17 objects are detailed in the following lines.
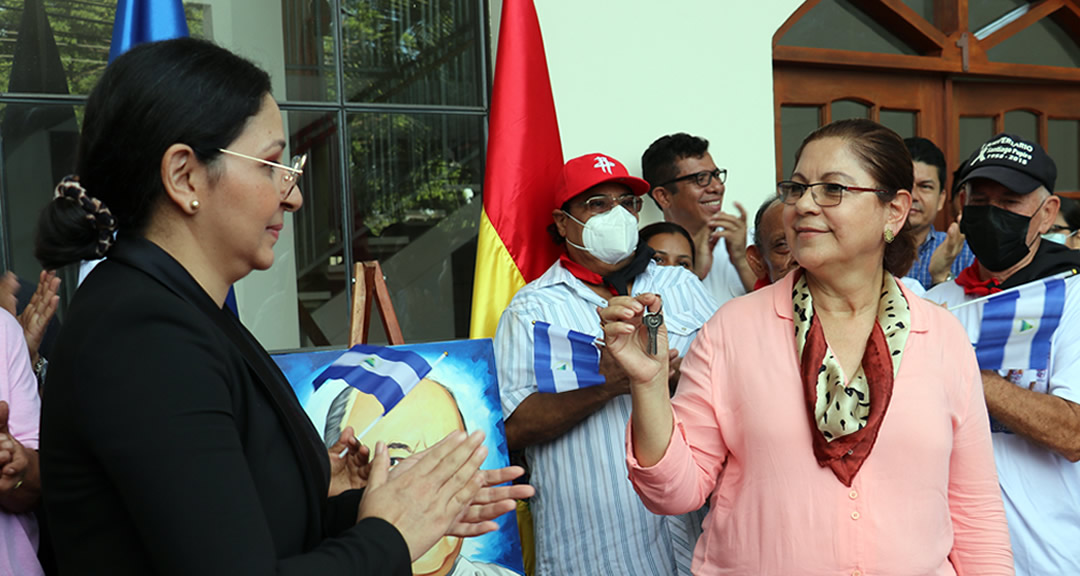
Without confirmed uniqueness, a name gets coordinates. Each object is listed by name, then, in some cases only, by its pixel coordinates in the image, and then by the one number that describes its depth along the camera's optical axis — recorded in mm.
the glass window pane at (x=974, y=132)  4691
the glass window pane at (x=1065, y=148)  5000
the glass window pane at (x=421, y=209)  3357
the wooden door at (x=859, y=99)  4121
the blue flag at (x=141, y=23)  2570
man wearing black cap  2051
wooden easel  2463
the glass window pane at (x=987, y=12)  4633
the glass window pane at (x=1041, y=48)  4773
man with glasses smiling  3348
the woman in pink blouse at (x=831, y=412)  1605
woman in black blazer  943
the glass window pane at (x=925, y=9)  4527
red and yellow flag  3037
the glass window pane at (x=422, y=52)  3361
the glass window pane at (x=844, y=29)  4160
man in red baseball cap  2428
